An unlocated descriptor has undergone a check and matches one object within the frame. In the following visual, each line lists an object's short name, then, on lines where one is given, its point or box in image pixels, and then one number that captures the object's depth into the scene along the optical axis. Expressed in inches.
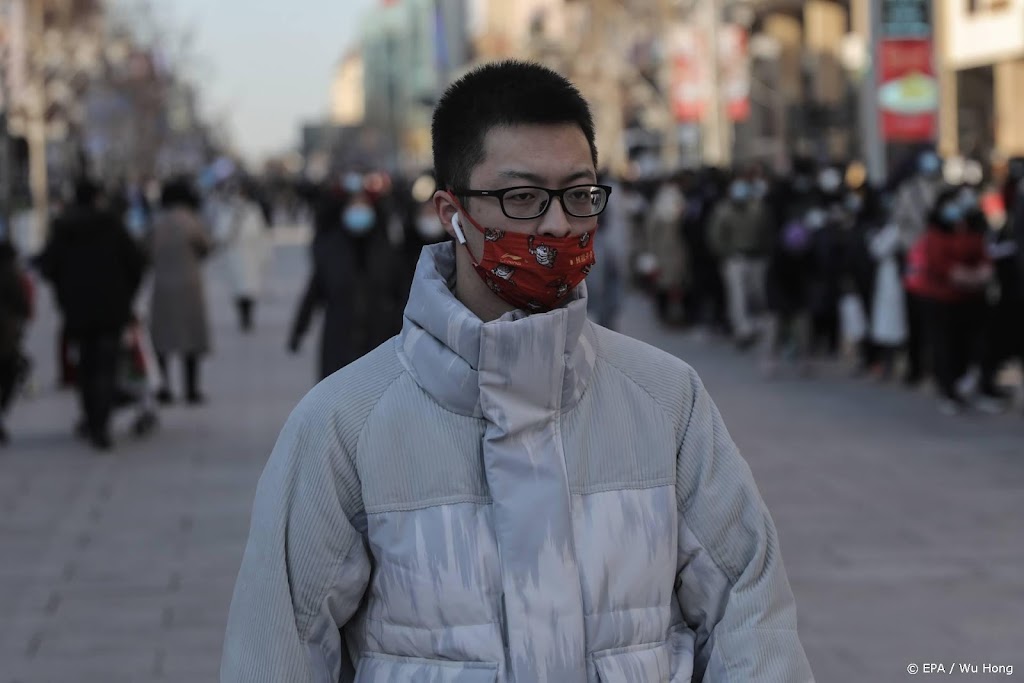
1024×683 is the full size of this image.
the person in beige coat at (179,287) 605.6
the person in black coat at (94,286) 511.8
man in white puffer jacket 105.0
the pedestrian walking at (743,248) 768.9
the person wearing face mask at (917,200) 616.7
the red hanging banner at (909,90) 806.5
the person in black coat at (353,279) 419.2
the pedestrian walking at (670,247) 900.6
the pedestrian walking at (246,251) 955.3
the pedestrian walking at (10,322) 529.7
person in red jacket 564.4
